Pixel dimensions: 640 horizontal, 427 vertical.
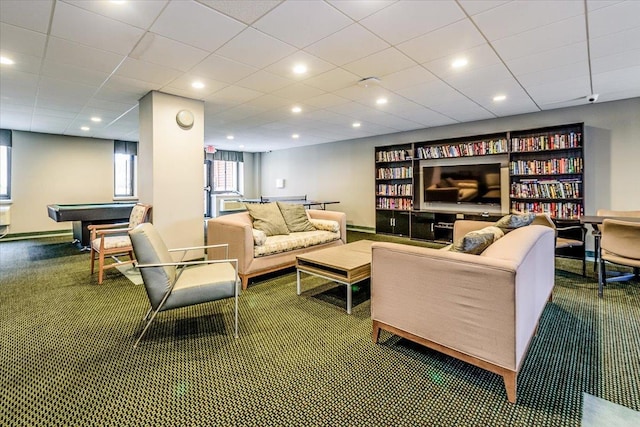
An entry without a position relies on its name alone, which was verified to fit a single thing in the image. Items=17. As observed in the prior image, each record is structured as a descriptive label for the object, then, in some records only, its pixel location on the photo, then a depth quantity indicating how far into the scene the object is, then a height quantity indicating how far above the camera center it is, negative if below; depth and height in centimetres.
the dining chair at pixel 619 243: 289 -33
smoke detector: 356 +152
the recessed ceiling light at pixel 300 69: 319 +150
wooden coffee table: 277 -51
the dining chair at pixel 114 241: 364 -37
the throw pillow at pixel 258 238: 350 -31
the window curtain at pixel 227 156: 956 +175
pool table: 482 -7
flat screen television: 565 +50
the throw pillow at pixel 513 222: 259 -10
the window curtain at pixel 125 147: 782 +163
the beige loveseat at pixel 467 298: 159 -51
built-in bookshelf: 482 +63
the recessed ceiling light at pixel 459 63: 307 +150
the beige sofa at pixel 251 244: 338 -41
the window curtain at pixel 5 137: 636 +152
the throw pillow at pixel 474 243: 193 -21
